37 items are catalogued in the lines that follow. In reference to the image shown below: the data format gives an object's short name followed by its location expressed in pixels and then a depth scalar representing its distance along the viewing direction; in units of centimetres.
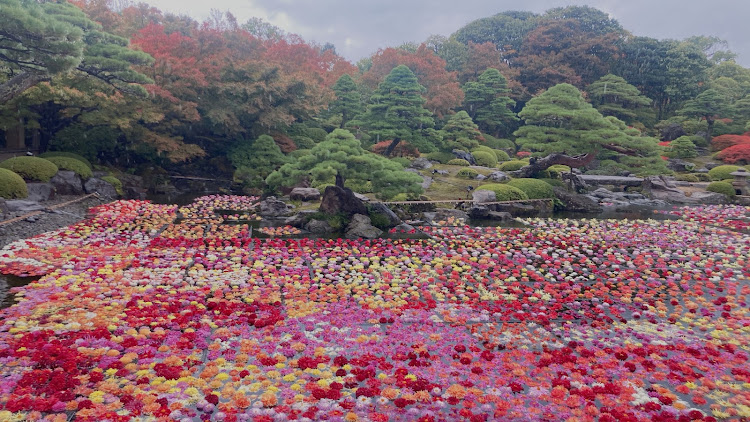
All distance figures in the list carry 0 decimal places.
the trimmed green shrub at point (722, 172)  2796
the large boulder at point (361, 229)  1316
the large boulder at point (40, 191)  1539
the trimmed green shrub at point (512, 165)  2828
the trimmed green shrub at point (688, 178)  2873
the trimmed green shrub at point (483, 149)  3108
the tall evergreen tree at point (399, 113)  2508
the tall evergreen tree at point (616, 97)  3959
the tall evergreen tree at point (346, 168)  1440
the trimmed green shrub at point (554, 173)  2467
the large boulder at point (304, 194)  1844
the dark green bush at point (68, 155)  1859
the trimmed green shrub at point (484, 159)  2983
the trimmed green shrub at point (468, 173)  2441
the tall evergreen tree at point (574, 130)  2228
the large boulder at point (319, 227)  1370
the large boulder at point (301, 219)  1423
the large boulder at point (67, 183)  1698
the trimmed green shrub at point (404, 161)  2456
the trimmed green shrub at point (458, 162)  2783
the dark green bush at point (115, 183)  1895
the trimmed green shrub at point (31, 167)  1589
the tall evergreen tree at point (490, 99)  3850
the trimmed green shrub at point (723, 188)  2458
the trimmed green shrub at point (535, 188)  2006
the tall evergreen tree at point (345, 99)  3120
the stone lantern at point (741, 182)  2526
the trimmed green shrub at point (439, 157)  2858
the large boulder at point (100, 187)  1791
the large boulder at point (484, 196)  1865
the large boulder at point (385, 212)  1449
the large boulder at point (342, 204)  1432
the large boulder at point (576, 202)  1961
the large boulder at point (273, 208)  1616
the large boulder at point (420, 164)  2631
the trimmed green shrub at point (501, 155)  3369
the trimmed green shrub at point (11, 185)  1405
